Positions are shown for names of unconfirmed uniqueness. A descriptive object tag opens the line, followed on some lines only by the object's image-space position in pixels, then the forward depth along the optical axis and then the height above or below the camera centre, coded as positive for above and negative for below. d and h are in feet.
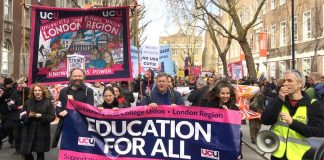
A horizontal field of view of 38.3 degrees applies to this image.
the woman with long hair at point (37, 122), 24.07 -2.17
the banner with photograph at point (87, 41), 26.68 +2.29
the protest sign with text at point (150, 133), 18.10 -2.17
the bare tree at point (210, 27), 98.72 +11.91
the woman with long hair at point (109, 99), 23.88 -0.96
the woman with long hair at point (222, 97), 18.49 -0.68
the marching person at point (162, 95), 21.84 -0.71
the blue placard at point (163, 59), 66.80 +3.05
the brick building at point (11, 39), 100.78 +9.45
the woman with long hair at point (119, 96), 25.76 -0.96
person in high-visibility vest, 14.56 -1.19
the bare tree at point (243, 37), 71.20 +6.54
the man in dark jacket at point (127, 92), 39.20 -1.02
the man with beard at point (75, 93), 22.04 -0.61
